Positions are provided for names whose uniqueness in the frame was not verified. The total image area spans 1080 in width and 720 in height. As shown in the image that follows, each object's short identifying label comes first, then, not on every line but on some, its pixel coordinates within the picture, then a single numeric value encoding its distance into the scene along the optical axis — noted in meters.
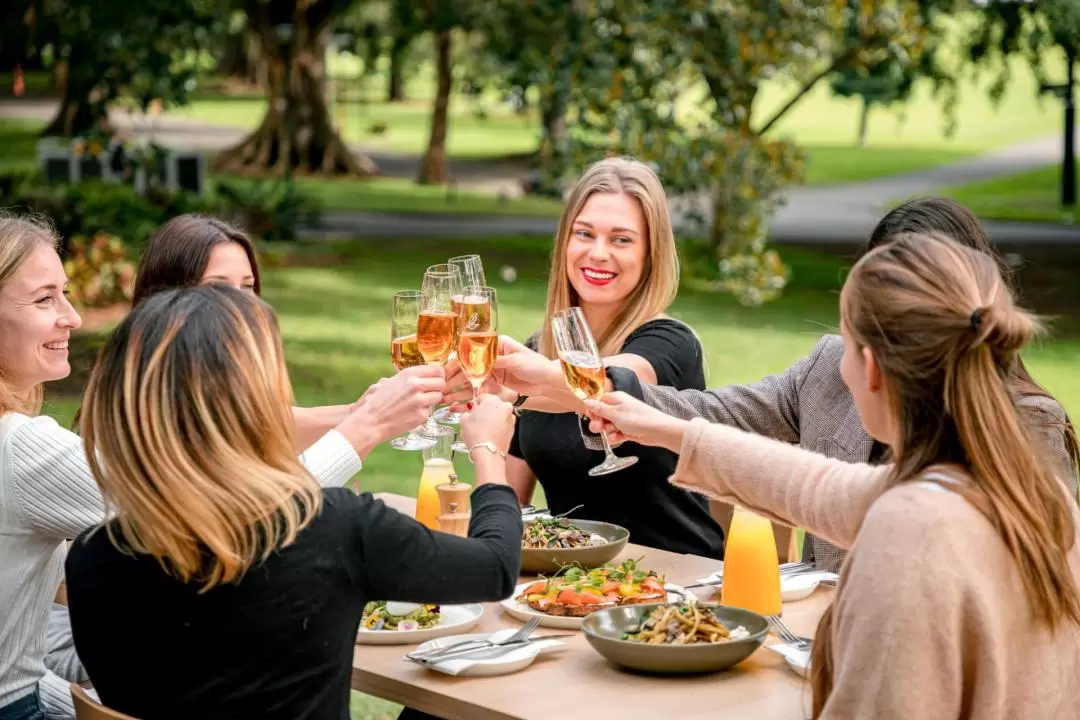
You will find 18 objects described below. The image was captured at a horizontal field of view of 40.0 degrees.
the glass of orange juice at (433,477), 3.80
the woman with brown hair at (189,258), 4.42
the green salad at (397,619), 3.28
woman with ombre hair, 2.48
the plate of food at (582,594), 3.32
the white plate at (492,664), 2.98
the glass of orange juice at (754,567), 3.35
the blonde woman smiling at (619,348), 4.52
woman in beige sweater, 2.34
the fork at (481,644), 3.05
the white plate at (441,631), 3.23
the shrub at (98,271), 14.02
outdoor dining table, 2.82
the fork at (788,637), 3.13
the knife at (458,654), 3.02
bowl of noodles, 2.94
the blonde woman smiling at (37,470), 3.18
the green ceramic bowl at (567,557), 3.70
